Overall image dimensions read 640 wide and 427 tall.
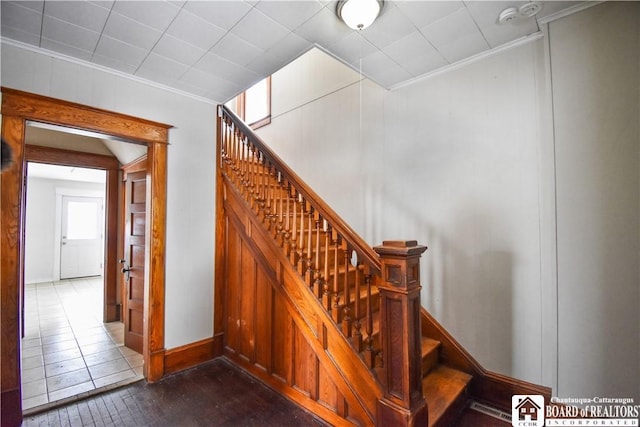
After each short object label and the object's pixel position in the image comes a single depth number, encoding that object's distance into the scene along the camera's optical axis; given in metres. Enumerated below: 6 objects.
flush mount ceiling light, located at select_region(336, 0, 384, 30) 1.60
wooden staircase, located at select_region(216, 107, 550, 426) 1.66
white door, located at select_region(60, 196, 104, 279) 7.03
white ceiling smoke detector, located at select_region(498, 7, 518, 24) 1.74
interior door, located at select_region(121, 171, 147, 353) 3.04
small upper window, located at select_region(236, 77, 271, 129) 4.44
